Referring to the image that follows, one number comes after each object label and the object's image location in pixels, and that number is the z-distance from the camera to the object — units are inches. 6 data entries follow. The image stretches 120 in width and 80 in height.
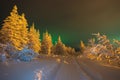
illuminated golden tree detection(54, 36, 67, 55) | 1327.8
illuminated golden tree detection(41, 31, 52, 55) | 1138.8
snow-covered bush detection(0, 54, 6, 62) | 310.8
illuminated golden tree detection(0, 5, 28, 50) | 565.2
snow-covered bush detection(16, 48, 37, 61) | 386.7
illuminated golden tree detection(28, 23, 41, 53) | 872.5
